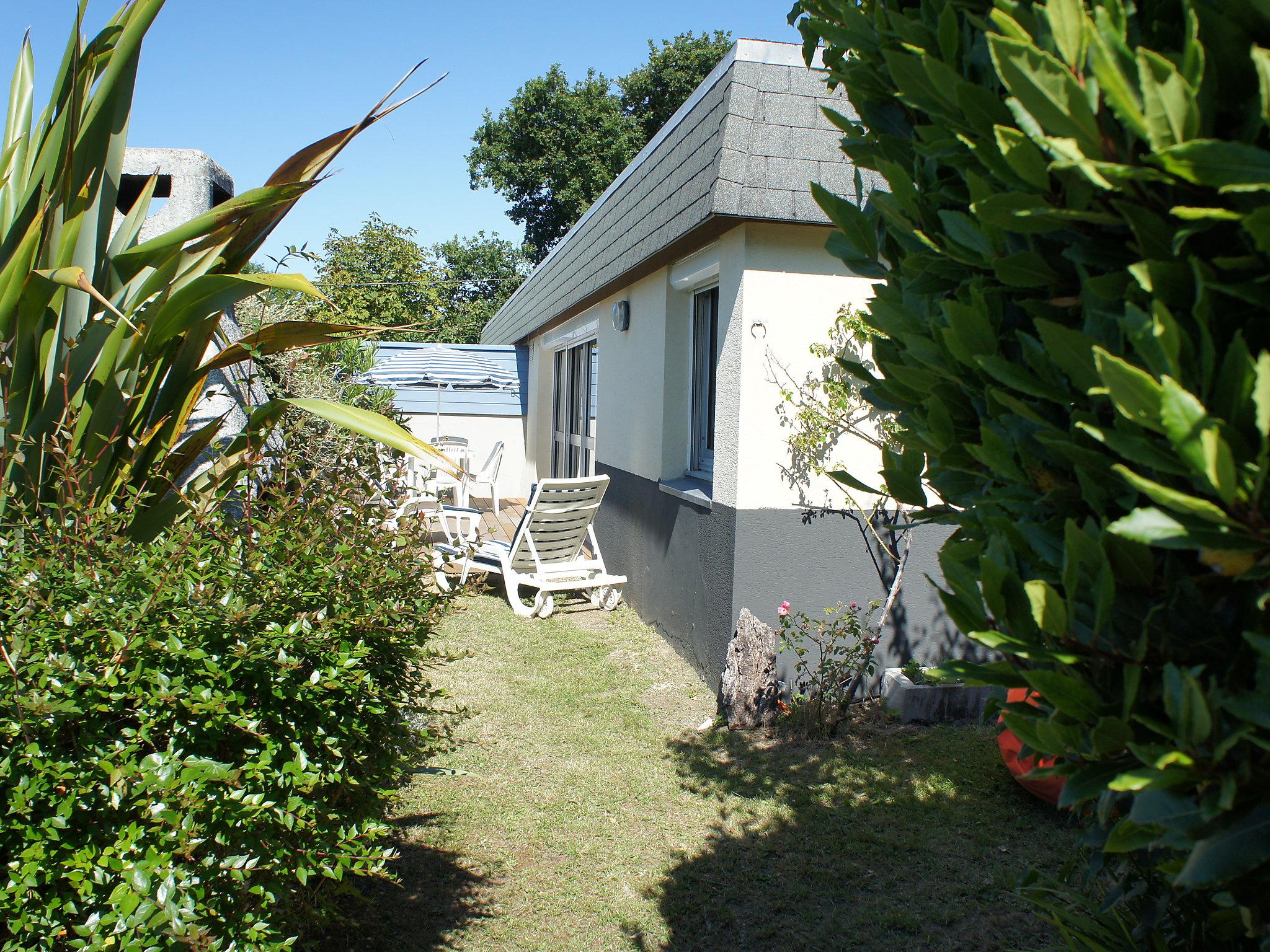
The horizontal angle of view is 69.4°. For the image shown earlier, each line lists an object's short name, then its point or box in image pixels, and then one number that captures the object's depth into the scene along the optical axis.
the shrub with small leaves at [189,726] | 1.94
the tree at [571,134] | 37.53
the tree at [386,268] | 22.80
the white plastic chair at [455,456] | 13.27
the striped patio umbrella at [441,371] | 15.34
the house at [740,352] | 5.43
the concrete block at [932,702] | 5.32
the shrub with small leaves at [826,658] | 5.19
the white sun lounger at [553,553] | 8.09
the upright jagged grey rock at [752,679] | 5.24
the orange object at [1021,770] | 4.01
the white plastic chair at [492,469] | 13.84
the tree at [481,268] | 41.19
